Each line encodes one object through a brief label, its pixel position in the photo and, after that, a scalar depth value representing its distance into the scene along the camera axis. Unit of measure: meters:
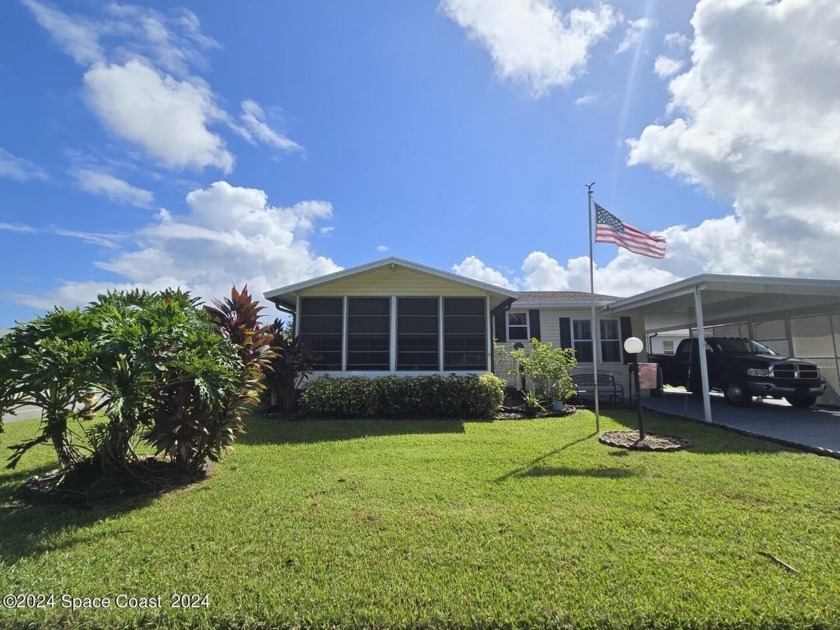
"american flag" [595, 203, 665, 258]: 8.33
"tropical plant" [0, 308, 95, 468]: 3.95
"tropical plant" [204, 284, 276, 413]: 5.47
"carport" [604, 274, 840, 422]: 8.80
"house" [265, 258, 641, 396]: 10.77
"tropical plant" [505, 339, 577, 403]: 10.27
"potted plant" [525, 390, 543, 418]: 10.10
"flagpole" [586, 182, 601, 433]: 8.16
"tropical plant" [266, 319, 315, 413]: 9.71
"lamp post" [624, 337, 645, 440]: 6.91
